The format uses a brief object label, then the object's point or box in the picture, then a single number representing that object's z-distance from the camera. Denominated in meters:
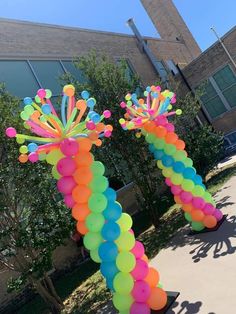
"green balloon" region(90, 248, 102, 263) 3.09
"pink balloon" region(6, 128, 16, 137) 2.91
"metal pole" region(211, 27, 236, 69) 11.92
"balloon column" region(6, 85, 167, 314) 3.03
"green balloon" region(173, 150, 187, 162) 4.76
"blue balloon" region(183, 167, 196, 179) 4.72
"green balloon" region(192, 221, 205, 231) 4.75
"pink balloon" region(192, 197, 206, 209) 4.63
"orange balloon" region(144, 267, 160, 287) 3.14
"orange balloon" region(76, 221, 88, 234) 3.11
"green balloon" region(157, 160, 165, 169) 4.83
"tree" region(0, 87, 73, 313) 4.21
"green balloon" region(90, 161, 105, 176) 3.18
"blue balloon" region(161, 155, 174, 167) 4.74
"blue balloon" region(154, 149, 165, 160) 4.81
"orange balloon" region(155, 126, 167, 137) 4.74
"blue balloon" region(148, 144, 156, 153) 4.87
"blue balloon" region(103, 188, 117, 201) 3.17
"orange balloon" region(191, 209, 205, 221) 4.63
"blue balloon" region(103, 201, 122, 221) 3.09
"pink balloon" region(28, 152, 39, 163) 2.99
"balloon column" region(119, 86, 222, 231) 4.66
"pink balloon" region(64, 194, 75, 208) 3.13
